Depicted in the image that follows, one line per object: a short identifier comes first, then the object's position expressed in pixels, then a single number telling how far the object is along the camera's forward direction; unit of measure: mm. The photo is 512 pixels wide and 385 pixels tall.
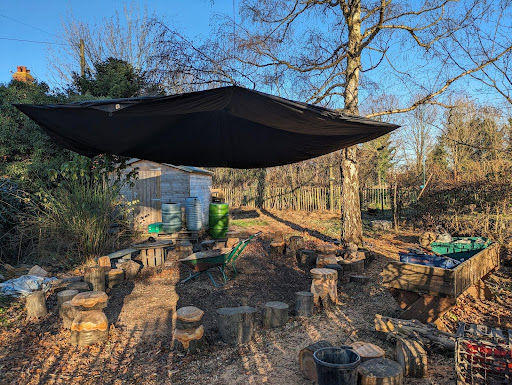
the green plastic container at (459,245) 5478
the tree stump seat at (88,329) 3357
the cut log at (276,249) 7047
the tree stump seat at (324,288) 4251
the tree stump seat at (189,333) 3194
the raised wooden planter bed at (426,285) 3221
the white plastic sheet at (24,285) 4793
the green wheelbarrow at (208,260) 4965
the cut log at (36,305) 3980
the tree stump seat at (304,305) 3965
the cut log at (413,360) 2539
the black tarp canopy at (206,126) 2744
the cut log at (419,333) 2887
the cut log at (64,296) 3930
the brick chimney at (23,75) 13773
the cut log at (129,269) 5621
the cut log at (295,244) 7227
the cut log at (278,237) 7325
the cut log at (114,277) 5258
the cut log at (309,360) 2656
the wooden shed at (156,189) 9852
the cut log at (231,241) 7324
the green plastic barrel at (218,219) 8953
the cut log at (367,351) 2547
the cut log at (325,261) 5605
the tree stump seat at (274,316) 3682
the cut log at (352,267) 5664
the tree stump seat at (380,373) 2150
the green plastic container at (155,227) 9172
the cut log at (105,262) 5441
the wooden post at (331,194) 14722
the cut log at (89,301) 3533
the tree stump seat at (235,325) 3367
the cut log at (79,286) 4434
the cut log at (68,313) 3721
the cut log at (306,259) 6297
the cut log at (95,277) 4746
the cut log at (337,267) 5344
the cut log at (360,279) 5211
